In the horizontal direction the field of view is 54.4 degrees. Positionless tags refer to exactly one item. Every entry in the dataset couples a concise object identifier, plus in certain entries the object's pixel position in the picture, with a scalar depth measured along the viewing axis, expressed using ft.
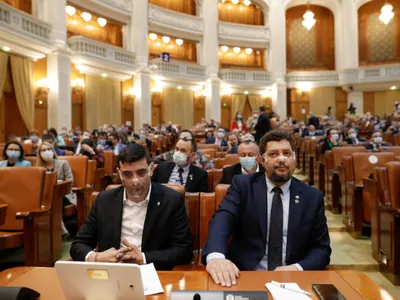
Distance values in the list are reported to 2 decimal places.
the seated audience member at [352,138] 25.98
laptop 3.74
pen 4.05
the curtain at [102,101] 47.29
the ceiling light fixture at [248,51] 71.67
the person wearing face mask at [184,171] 11.80
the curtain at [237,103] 69.10
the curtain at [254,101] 70.28
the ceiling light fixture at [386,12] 56.18
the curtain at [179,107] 60.54
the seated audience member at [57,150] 19.62
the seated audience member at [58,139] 29.09
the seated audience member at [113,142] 22.50
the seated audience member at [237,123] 40.32
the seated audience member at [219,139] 27.92
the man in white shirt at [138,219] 6.49
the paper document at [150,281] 4.21
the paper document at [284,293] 3.90
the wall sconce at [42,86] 39.14
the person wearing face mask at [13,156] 14.30
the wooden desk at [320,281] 4.09
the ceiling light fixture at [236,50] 70.85
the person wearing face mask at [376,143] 21.56
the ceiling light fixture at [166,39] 60.85
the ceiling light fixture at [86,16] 47.98
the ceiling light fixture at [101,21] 50.11
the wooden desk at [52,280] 4.26
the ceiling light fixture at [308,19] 58.18
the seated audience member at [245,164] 11.25
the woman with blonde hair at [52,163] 13.67
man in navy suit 6.12
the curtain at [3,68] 34.09
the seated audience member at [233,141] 22.62
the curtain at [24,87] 35.88
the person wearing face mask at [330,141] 20.71
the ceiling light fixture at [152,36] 58.66
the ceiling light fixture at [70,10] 44.97
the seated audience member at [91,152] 18.69
